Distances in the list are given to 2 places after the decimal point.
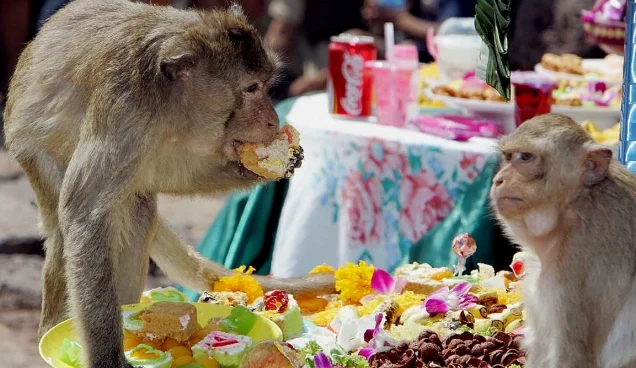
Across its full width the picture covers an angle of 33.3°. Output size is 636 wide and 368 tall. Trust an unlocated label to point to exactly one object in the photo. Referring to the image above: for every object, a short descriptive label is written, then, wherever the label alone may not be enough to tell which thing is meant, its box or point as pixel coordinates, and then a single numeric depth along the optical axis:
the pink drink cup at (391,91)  4.41
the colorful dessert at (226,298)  3.12
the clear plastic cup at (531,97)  4.13
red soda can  4.58
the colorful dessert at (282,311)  2.89
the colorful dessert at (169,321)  2.64
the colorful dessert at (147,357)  2.57
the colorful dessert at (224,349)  2.58
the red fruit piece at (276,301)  3.01
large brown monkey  2.79
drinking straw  4.83
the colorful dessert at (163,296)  3.11
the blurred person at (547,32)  7.20
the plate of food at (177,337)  2.59
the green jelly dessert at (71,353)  2.72
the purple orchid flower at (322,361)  2.52
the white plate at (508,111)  4.37
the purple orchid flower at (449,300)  2.90
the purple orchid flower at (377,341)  2.67
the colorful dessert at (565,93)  4.48
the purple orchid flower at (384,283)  3.21
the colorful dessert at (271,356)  2.47
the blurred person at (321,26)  8.21
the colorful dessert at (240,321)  2.75
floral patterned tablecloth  4.27
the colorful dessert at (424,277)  3.17
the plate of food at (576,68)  5.06
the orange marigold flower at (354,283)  3.23
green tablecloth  4.24
